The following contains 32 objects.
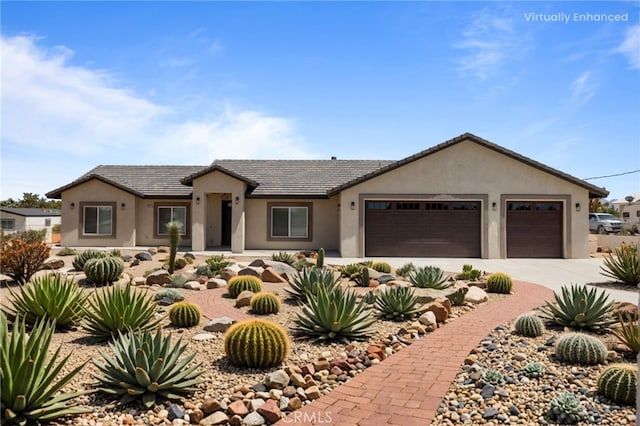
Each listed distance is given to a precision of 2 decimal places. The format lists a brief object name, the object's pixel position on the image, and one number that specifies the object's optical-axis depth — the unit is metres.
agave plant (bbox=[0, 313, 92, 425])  4.38
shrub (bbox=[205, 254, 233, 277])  15.56
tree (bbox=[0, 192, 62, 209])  61.72
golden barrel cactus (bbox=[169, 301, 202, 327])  8.49
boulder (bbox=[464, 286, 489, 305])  10.93
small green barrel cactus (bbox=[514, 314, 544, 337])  7.63
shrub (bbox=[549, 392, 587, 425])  4.76
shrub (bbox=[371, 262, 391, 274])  16.33
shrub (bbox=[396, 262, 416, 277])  15.28
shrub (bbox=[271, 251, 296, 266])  17.97
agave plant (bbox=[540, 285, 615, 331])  7.99
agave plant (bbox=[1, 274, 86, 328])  7.99
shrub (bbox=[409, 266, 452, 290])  11.76
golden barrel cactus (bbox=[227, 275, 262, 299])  11.65
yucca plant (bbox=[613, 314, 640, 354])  6.42
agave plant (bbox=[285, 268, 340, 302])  10.66
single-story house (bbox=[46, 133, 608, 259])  21.55
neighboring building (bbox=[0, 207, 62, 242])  38.34
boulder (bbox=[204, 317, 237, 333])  8.27
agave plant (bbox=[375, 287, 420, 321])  9.02
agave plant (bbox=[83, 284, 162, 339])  7.46
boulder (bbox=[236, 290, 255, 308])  10.32
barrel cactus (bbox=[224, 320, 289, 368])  6.28
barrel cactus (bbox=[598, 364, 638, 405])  4.97
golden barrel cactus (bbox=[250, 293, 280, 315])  9.62
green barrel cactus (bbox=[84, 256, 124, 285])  12.73
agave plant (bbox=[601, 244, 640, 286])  13.62
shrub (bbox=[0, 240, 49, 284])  12.73
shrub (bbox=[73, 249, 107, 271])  15.34
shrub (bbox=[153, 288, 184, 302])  10.88
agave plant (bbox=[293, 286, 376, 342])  7.59
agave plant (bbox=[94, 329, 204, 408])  5.24
